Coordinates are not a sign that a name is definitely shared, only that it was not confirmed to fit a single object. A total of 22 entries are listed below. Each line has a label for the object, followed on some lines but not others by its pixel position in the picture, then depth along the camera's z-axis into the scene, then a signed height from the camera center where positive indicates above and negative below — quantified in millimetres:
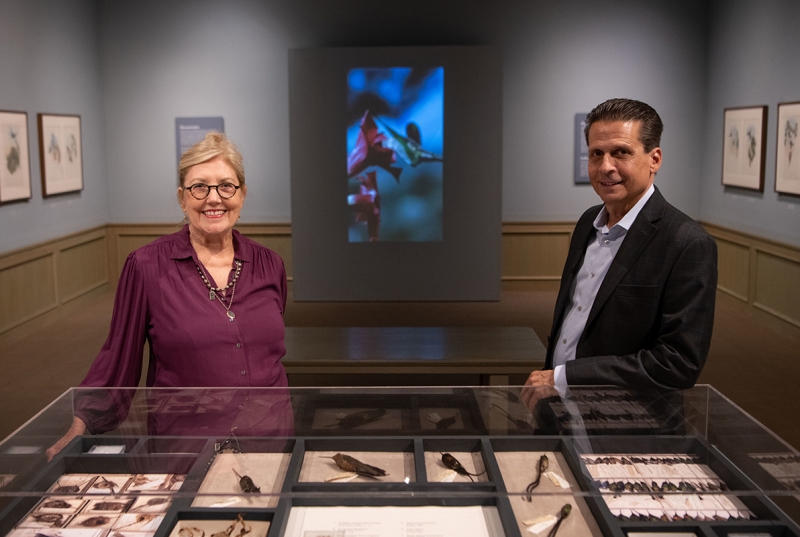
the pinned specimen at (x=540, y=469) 1650 -662
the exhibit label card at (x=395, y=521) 1525 -695
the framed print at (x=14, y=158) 7680 +218
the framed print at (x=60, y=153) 8578 +296
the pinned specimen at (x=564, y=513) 1539 -687
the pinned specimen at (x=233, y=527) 1529 -704
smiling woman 2389 -412
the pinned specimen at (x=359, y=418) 1951 -618
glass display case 1563 -660
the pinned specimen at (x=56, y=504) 1639 -696
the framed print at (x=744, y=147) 8430 +345
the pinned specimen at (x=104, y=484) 1721 -689
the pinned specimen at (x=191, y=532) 1528 -705
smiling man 2271 -318
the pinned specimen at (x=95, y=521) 1573 -704
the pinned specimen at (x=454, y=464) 1738 -655
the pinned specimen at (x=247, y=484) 1656 -666
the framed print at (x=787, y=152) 7645 +251
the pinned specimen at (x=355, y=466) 1724 -657
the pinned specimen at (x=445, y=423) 1944 -626
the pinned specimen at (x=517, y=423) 1945 -629
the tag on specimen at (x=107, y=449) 1866 -661
